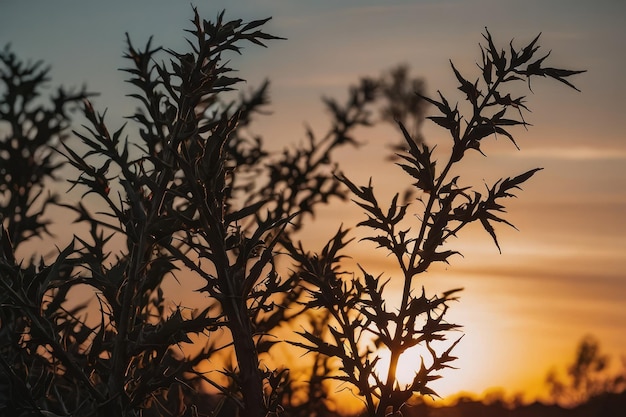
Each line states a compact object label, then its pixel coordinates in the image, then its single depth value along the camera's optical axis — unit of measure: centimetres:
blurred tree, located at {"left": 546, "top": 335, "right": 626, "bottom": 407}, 1181
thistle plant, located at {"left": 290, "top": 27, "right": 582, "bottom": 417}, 273
